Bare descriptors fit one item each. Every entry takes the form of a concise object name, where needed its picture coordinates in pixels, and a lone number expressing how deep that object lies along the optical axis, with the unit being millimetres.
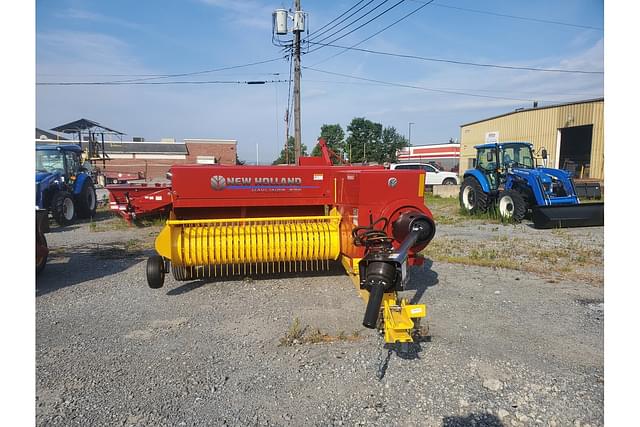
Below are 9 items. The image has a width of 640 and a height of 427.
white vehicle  22562
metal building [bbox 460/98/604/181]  21250
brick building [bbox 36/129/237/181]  44625
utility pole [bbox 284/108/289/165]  24734
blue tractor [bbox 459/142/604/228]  9109
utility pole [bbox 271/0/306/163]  15305
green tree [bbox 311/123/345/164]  70312
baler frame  3628
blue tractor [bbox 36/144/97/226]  10070
